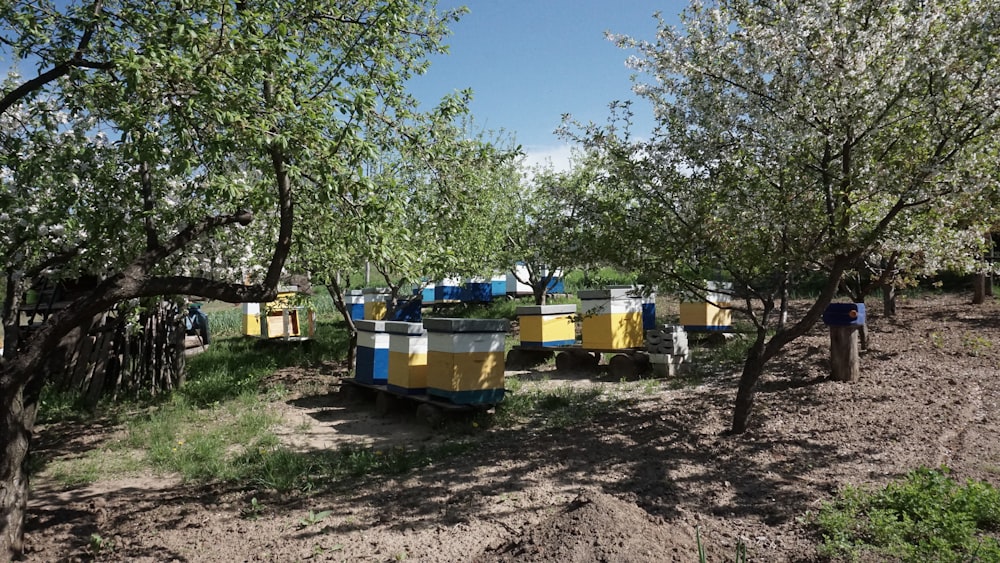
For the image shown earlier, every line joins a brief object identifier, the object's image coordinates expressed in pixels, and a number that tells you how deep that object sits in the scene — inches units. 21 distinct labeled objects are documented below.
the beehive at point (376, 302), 700.7
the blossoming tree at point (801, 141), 196.7
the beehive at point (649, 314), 549.6
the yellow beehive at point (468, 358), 313.4
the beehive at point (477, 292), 994.7
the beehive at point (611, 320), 448.5
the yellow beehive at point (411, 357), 347.3
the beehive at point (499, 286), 1104.8
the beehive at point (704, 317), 525.0
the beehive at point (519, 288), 1102.0
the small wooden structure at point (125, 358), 410.9
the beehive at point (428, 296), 990.5
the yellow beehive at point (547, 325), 494.9
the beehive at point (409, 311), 577.7
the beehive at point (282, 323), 625.9
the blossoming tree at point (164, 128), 175.9
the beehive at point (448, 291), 990.7
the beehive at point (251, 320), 680.4
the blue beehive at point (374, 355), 385.1
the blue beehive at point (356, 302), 745.0
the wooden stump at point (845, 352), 314.5
